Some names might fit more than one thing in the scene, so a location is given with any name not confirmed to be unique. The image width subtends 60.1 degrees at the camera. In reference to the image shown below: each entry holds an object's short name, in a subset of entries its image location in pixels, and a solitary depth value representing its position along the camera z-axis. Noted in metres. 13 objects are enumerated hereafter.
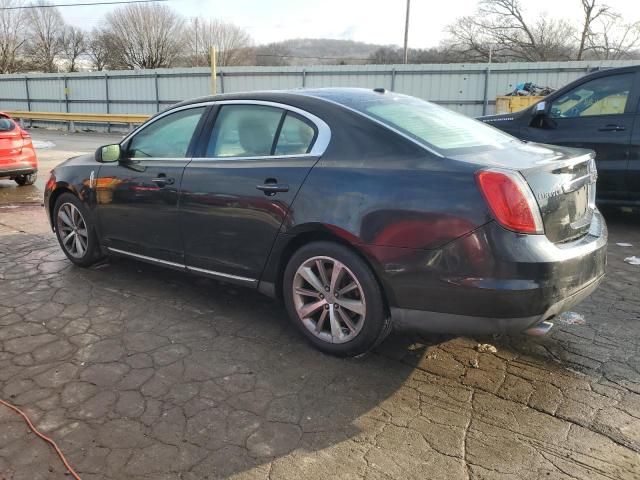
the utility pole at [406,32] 37.25
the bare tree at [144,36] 55.72
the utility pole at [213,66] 19.50
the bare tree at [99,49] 57.76
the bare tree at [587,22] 45.12
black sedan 2.78
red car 9.37
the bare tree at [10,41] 52.97
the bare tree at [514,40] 47.28
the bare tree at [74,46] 61.58
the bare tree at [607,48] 44.82
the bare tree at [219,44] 59.78
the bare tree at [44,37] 56.97
